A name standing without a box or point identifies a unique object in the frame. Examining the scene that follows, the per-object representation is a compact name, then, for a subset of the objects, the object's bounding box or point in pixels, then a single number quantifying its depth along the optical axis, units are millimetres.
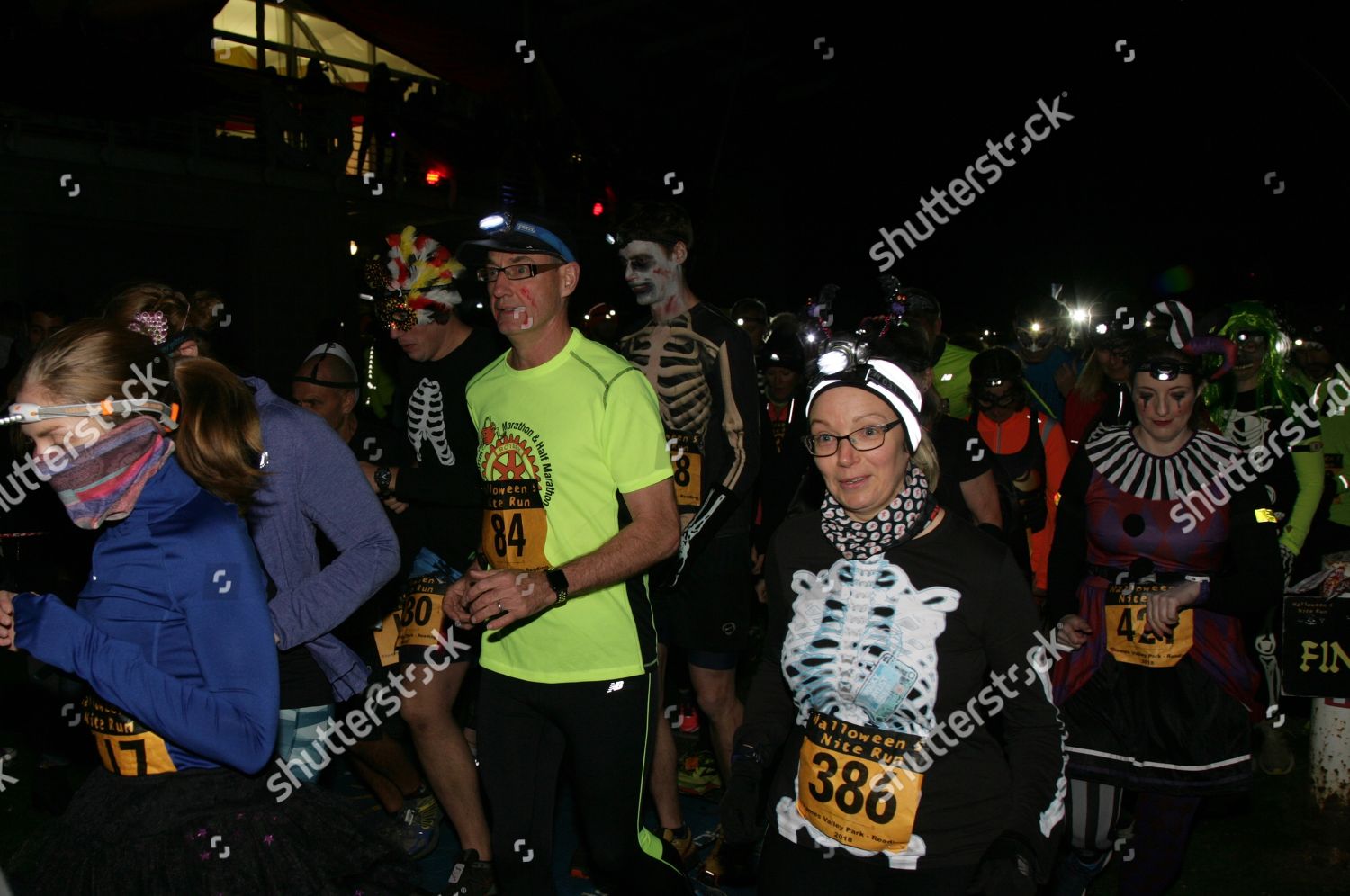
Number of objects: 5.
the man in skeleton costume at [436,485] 4176
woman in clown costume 3689
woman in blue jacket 2229
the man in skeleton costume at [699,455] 4648
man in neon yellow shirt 3375
